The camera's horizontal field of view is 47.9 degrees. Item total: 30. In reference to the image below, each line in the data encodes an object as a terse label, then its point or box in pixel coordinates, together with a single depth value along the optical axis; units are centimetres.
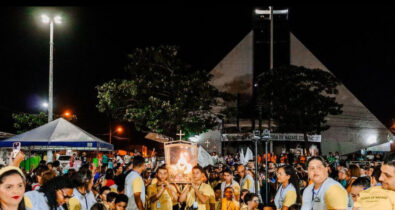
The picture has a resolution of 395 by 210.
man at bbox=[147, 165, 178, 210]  805
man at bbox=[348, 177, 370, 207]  647
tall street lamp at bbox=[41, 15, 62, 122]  1763
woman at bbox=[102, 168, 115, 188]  1006
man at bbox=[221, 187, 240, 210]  938
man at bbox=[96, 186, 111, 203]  822
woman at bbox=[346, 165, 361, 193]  921
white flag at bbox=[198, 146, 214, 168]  1583
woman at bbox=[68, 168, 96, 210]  645
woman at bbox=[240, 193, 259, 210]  794
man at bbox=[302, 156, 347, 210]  450
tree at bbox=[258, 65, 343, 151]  2906
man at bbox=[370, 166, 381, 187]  693
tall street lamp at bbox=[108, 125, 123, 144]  4188
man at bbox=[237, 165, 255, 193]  1154
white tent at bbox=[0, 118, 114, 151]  1110
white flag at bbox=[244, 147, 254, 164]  1920
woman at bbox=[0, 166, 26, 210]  360
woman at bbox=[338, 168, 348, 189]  1067
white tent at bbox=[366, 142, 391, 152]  2592
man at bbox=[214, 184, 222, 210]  989
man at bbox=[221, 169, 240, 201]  1020
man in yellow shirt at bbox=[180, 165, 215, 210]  794
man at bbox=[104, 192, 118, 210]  688
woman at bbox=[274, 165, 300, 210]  673
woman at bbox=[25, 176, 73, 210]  421
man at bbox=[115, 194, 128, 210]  664
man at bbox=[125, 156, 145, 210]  745
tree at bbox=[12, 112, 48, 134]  3916
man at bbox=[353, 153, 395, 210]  334
